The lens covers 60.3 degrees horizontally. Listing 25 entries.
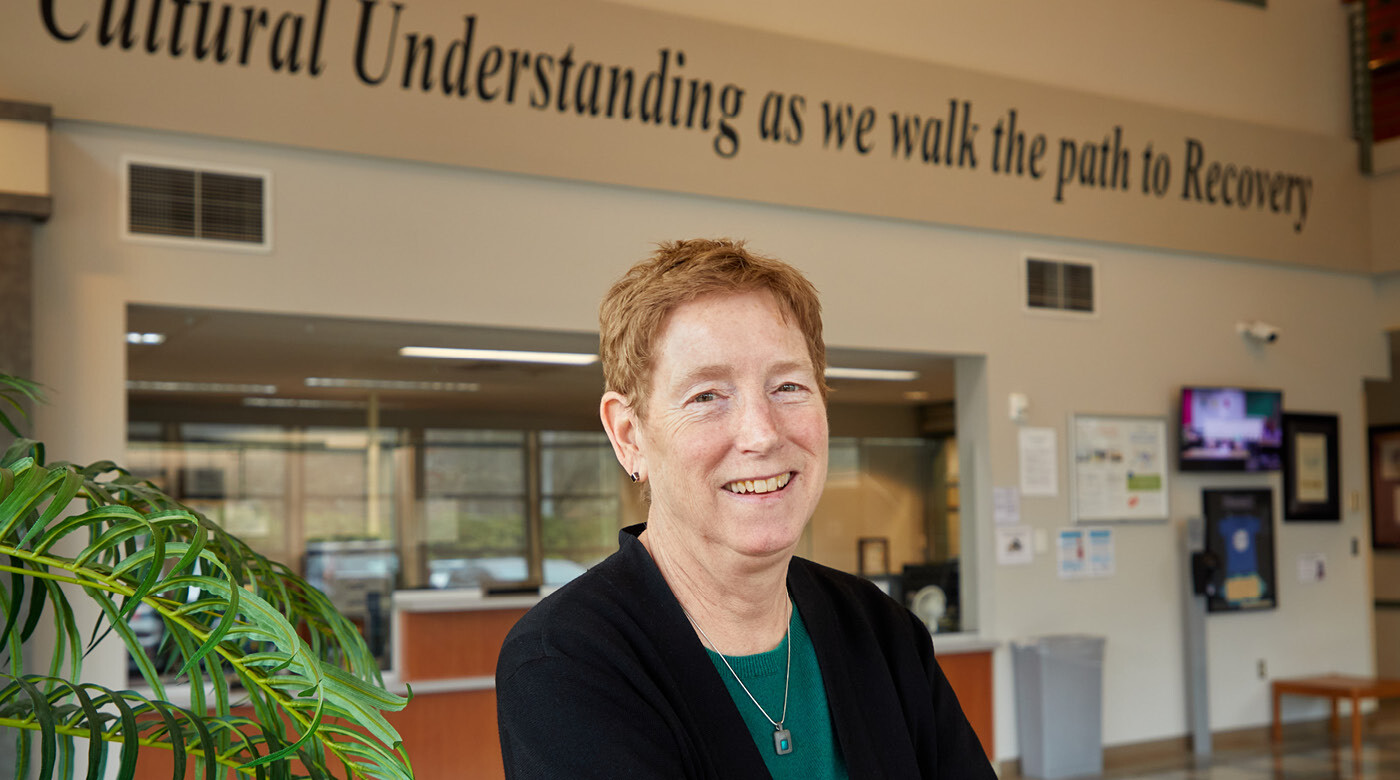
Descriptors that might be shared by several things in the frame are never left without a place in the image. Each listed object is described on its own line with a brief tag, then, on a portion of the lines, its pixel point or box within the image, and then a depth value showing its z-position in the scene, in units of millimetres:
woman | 1234
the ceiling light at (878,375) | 8156
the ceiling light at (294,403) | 7555
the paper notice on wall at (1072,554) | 6730
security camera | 7508
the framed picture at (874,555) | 10656
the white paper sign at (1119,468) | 6821
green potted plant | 1271
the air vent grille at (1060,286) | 6848
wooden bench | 6863
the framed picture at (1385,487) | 10359
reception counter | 5316
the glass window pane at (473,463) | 8109
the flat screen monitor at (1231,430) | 7133
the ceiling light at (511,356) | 6161
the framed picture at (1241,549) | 7227
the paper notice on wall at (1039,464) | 6633
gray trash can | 6305
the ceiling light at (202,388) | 7000
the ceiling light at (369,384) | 7070
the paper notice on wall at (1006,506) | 6508
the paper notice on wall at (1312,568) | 7730
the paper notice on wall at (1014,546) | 6512
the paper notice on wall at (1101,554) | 6840
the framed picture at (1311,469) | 7668
